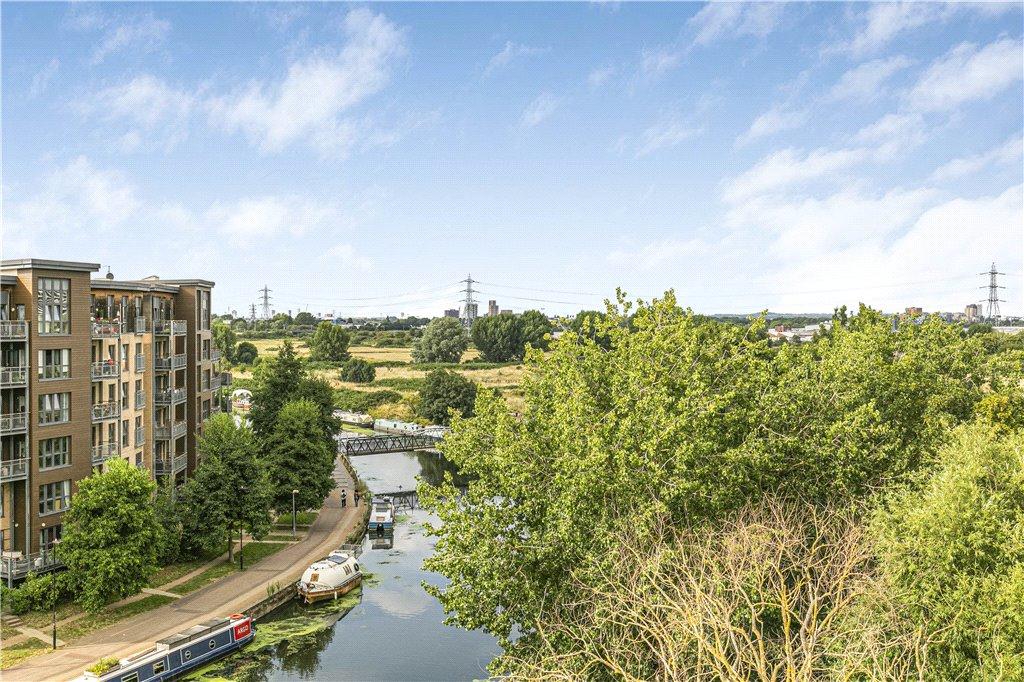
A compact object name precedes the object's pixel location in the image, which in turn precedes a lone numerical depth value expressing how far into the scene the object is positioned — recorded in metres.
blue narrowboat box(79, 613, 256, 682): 32.22
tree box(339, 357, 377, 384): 139.00
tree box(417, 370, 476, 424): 106.81
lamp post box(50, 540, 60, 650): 36.56
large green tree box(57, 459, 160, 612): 36.91
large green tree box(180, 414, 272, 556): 45.94
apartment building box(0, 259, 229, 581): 38.72
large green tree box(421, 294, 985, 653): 25.70
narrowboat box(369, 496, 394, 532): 59.62
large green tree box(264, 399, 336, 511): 55.34
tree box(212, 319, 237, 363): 140.50
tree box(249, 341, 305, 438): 62.03
